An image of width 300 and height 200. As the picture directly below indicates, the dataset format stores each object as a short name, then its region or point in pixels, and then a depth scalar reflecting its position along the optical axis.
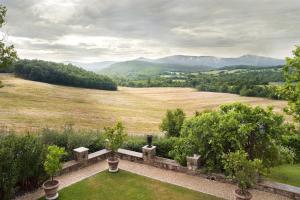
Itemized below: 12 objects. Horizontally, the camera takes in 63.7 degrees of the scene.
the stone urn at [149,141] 13.84
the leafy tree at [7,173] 8.78
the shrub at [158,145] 14.98
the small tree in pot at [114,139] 12.88
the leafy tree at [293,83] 12.64
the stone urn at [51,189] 9.79
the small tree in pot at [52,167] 9.70
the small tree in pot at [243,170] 8.99
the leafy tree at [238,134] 10.82
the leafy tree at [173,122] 18.27
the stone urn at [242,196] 9.23
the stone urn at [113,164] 12.77
